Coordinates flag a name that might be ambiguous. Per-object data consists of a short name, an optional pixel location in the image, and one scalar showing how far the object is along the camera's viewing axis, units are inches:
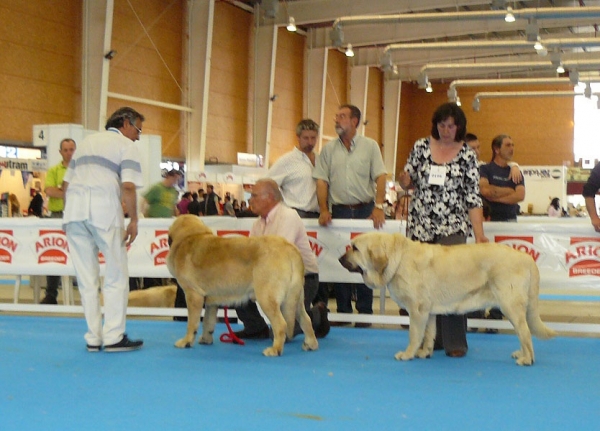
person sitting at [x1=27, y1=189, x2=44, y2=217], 656.4
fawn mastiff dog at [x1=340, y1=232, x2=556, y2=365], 170.7
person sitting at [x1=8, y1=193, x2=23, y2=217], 674.6
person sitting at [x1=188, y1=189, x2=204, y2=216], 592.9
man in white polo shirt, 187.0
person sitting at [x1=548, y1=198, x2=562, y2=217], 732.0
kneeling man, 203.8
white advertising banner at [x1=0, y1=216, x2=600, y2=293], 222.4
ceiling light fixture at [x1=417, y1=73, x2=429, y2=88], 1004.6
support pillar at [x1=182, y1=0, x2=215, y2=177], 840.3
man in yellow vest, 277.1
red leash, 205.7
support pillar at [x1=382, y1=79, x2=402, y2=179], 1295.5
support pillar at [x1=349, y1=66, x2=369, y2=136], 1188.1
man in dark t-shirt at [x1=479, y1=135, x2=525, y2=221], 236.5
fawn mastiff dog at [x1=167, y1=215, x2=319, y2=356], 184.9
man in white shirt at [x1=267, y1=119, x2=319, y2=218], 236.1
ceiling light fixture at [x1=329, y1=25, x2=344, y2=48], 733.9
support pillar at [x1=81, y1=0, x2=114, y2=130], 722.8
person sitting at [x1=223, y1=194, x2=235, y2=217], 662.0
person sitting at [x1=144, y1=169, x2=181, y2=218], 308.7
